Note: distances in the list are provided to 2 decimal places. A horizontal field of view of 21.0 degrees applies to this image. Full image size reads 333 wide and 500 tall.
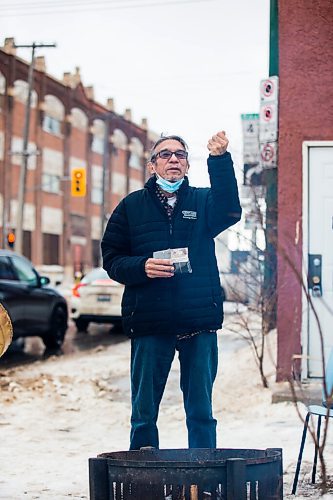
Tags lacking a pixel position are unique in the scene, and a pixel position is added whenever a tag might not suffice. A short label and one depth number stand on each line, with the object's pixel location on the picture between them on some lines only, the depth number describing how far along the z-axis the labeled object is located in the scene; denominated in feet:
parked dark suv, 46.65
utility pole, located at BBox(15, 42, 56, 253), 121.08
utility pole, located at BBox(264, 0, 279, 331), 33.74
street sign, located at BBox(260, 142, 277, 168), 31.48
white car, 61.36
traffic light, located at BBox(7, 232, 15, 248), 120.78
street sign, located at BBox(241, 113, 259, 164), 44.47
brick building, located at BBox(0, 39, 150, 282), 157.48
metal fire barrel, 11.17
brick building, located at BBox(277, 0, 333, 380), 29.07
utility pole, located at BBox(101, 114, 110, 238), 152.87
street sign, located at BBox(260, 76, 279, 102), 30.48
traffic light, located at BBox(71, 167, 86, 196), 120.98
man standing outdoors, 15.24
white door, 28.76
